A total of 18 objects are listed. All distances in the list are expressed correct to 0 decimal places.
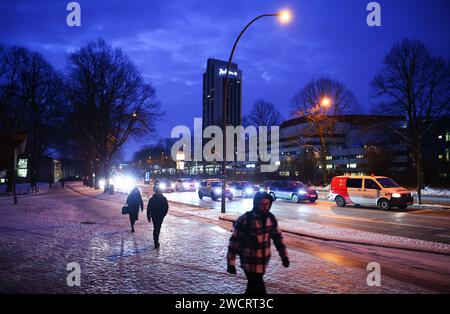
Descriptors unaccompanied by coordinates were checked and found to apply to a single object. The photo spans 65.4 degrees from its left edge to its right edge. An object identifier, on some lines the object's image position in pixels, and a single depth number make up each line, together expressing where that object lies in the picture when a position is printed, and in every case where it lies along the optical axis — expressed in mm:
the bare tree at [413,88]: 34875
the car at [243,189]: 32438
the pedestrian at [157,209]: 10062
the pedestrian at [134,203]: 12680
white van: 21000
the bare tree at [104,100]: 36000
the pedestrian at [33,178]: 43975
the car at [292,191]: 26672
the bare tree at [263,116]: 61219
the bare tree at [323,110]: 41656
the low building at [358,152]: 37969
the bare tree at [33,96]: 40250
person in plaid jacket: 4609
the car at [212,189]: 28703
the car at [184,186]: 44844
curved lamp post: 15959
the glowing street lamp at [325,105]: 41206
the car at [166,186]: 42362
